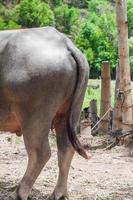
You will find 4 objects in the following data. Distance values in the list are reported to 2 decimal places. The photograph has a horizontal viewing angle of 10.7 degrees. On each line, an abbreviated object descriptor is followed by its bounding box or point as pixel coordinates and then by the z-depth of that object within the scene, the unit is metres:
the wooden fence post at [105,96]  10.04
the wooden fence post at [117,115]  9.42
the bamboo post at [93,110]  10.48
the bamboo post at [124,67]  9.07
